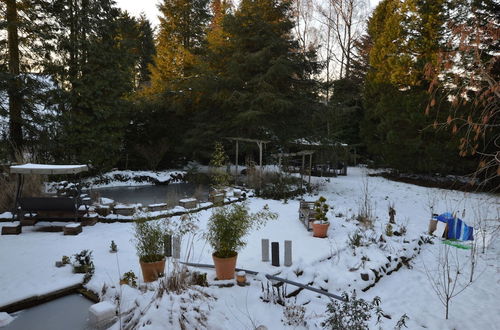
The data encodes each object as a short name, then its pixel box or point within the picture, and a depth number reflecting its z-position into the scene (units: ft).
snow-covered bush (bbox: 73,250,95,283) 15.80
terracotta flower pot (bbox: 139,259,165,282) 14.28
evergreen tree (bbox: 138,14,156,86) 90.59
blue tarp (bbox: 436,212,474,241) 23.27
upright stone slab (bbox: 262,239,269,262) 17.95
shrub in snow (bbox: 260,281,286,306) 14.17
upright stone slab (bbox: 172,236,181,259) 17.46
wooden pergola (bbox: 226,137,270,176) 40.86
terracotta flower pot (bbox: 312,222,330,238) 22.67
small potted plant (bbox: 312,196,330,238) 22.67
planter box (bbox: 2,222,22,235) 21.68
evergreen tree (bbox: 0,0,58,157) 37.17
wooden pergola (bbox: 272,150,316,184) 39.55
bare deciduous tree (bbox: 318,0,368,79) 69.26
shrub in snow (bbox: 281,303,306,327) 12.80
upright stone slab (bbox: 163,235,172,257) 15.23
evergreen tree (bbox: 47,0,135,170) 43.75
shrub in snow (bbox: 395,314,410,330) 12.04
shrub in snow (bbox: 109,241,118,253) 18.67
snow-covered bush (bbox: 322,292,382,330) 10.85
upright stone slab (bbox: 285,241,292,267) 17.53
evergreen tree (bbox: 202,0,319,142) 45.80
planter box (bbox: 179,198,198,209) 28.81
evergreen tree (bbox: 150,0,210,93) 65.10
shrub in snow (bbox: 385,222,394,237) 23.40
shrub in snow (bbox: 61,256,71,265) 16.65
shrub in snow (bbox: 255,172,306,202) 36.45
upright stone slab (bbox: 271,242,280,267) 17.38
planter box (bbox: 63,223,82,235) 21.90
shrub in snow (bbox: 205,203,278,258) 14.96
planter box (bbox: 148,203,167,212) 26.73
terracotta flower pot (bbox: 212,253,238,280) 14.96
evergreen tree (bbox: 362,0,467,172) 45.09
